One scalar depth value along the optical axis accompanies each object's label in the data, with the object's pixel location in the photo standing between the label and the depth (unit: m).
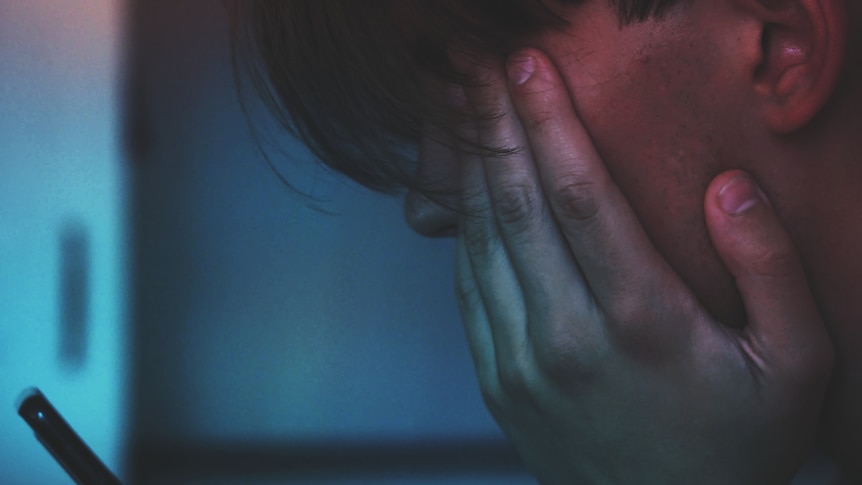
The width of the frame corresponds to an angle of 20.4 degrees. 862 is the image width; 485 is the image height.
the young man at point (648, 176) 0.77
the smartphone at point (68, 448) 0.80
